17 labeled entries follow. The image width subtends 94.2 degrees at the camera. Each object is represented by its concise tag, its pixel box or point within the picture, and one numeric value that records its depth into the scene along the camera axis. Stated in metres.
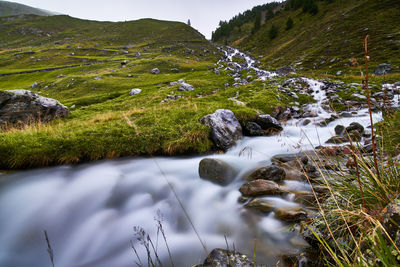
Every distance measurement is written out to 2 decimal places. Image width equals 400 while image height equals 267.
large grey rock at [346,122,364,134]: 8.42
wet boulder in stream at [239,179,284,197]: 5.09
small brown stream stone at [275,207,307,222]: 4.05
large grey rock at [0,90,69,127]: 12.70
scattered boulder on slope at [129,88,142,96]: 27.60
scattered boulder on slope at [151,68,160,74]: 48.51
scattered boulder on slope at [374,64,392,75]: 23.70
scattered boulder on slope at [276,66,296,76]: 34.74
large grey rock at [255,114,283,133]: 10.84
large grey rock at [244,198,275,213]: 4.65
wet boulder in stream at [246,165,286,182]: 5.72
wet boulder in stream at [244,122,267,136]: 10.27
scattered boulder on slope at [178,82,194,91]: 25.32
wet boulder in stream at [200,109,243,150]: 8.70
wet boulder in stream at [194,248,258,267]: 3.08
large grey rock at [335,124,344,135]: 8.98
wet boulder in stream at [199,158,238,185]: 6.40
